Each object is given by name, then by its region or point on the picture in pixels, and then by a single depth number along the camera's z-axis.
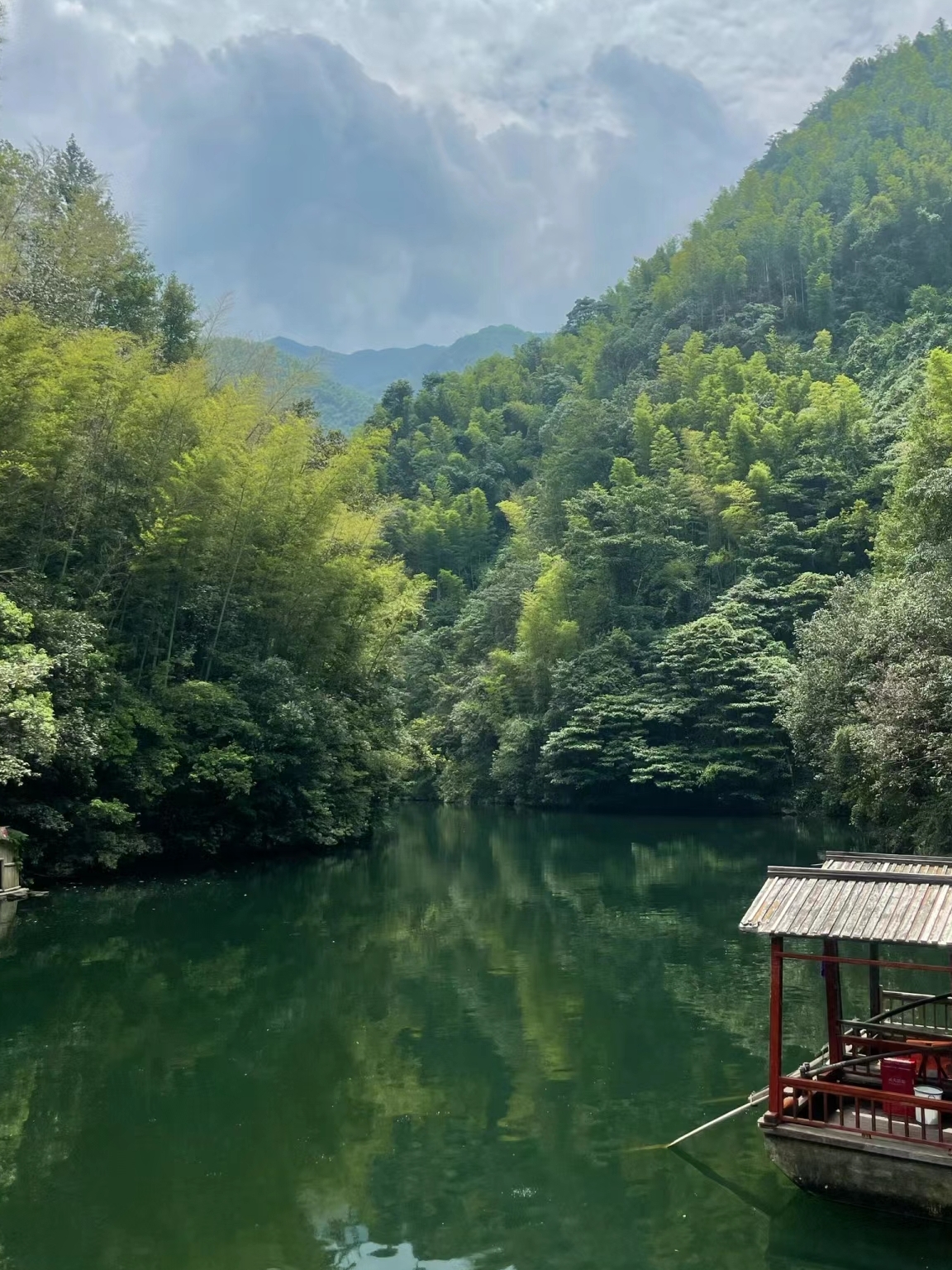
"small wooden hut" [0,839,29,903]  17.64
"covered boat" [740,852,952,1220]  6.10
